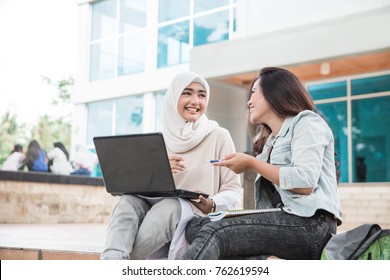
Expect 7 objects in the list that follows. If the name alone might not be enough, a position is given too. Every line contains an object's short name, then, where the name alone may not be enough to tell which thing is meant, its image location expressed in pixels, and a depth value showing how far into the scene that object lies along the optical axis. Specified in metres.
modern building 7.52
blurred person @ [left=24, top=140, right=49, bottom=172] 7.22
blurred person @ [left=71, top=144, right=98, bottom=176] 8.12
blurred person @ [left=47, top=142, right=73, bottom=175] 7.62
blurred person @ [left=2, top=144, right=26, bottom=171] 7.34
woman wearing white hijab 2.01
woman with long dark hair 1.70
